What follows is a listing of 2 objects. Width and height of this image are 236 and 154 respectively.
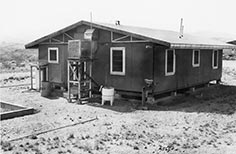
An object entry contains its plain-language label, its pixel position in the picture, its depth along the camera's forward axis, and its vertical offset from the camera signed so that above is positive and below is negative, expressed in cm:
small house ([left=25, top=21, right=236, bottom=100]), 1278 +14
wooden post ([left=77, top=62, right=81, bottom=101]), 1313 -67
